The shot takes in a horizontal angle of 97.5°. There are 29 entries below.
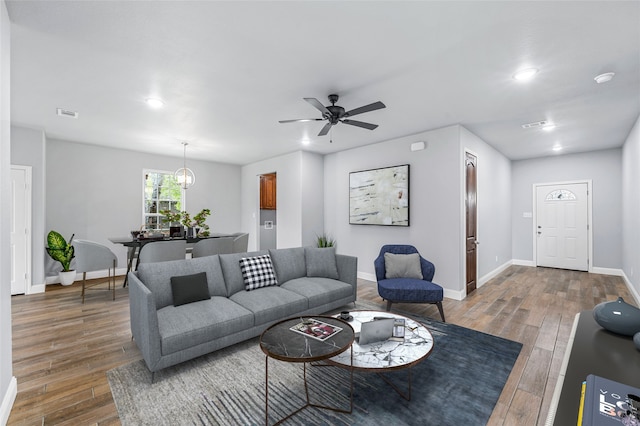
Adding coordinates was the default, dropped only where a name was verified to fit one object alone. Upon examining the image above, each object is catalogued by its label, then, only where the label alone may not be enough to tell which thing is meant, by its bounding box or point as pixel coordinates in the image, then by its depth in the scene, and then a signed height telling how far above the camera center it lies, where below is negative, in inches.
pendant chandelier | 211.8 +28.2
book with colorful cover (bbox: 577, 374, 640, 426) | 26.2 -19.2
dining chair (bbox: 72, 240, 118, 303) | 163.6 -25.4
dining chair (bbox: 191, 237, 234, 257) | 179.3 -21.2
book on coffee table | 79.2 -34.2
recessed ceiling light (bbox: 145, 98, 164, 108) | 134.9 +55.0
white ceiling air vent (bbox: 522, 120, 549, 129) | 163.6 +52.8
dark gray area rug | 74.0 -53.4
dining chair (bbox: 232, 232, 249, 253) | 199.3 -21.1
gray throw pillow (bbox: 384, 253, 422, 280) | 152.8 -29.0
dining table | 168.7 -16.1
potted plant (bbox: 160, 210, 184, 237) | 184.5 -9.0
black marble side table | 68.2 -34.4
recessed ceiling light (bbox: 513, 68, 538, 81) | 105.7 +53.7
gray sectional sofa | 90.4 -35.7
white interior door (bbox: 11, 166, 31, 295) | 174.7 -8.1
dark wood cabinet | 291.7 +23.0
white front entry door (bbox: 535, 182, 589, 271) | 246.2 -12.6
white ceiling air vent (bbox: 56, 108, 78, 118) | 147.7 +55.1
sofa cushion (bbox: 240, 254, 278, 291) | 132.3 -28.2
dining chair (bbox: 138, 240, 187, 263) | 157.9 -21.3
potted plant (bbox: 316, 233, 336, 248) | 242.1 -23.8
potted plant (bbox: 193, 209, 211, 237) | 197.5 -6.2
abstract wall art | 193.9 +12.6
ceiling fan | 108.6 +41.9
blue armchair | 133.9 -36.3
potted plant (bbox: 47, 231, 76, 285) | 192.5 -26.8
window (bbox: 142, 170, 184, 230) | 248.6 +16.4
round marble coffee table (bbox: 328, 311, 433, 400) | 75.8 -40.8
